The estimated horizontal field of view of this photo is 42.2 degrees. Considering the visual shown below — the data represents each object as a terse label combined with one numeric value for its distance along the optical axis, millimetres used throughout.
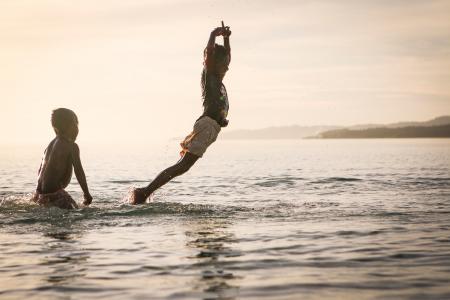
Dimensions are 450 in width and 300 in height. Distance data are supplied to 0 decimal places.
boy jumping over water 11023
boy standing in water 9812
